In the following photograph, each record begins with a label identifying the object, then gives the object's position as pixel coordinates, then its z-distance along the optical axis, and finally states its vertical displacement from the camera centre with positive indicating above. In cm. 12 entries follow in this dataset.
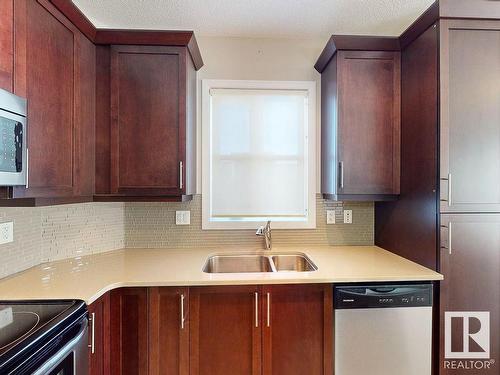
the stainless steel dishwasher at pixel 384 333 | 153 -78
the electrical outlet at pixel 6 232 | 148 -24
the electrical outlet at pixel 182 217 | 224 -24
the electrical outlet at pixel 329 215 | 231 -22
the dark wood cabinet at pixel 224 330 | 150 -77
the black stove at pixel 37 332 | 88 -51
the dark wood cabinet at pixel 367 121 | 193 +45
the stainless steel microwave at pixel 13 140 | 107 +18
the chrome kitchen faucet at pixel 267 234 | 214 -36
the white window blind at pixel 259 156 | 228 +25
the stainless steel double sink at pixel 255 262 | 213 -57
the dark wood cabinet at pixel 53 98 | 126 +45
